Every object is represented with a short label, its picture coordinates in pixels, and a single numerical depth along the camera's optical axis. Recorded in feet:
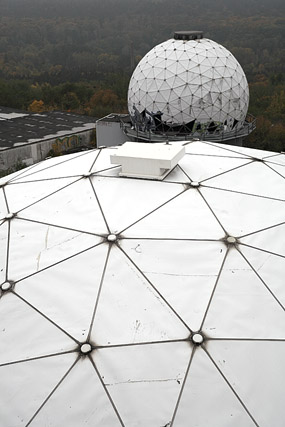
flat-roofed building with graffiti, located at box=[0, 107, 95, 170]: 121.39
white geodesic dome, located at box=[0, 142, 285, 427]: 28.14
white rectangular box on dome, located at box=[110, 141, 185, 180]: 45.06
